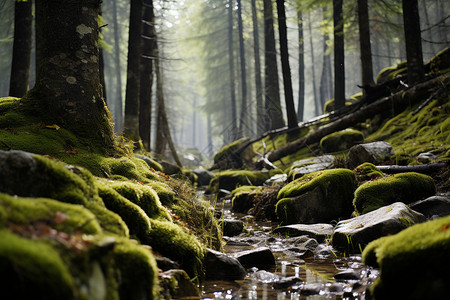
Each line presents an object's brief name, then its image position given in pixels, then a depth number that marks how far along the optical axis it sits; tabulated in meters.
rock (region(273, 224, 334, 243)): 5.22
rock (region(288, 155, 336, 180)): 8.18
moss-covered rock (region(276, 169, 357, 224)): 6.28
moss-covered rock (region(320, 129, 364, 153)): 10.98
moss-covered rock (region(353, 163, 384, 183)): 6.75
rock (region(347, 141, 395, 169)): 7.82
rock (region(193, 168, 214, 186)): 14.89
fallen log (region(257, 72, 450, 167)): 10.03
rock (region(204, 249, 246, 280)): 3.53
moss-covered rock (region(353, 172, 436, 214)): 5.50
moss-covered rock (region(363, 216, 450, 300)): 1.98
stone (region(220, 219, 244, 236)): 6.00
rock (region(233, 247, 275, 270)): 4.06
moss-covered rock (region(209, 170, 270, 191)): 11.52
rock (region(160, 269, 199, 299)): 2.71
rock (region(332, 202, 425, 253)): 4.07
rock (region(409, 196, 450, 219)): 4.75
